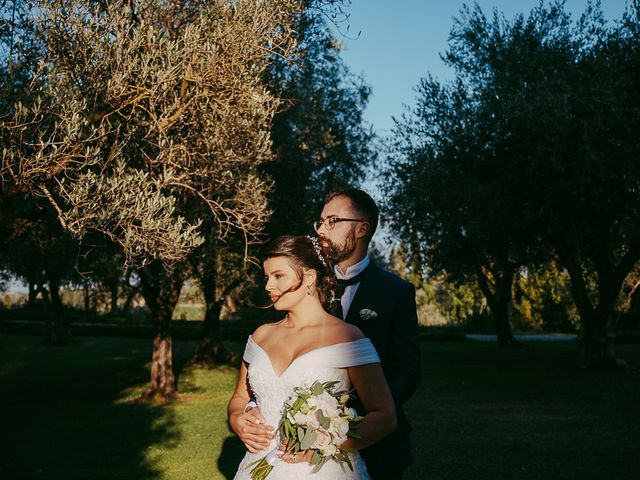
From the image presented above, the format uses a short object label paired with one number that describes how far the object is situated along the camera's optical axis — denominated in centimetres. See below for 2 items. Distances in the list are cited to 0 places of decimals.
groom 405
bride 370
